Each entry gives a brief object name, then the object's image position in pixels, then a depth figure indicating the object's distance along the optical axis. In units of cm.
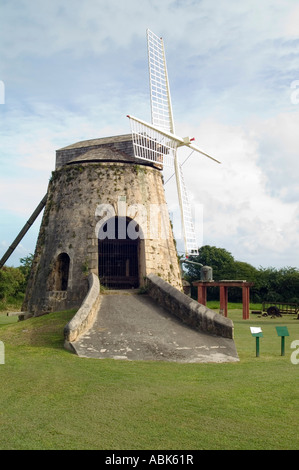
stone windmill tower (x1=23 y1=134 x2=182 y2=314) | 1842
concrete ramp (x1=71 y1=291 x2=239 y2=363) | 1172
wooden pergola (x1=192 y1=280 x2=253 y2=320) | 2586
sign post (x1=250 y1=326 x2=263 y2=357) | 1222
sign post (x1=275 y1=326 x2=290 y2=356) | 1239
